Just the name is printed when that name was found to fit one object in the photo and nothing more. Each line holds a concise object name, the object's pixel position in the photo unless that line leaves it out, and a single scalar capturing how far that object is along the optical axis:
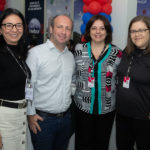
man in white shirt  1.73
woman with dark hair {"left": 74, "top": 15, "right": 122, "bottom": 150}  1.94
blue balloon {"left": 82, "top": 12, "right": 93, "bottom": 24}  2.79
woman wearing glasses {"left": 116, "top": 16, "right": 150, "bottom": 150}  1.80
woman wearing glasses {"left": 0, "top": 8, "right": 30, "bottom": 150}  1.48
